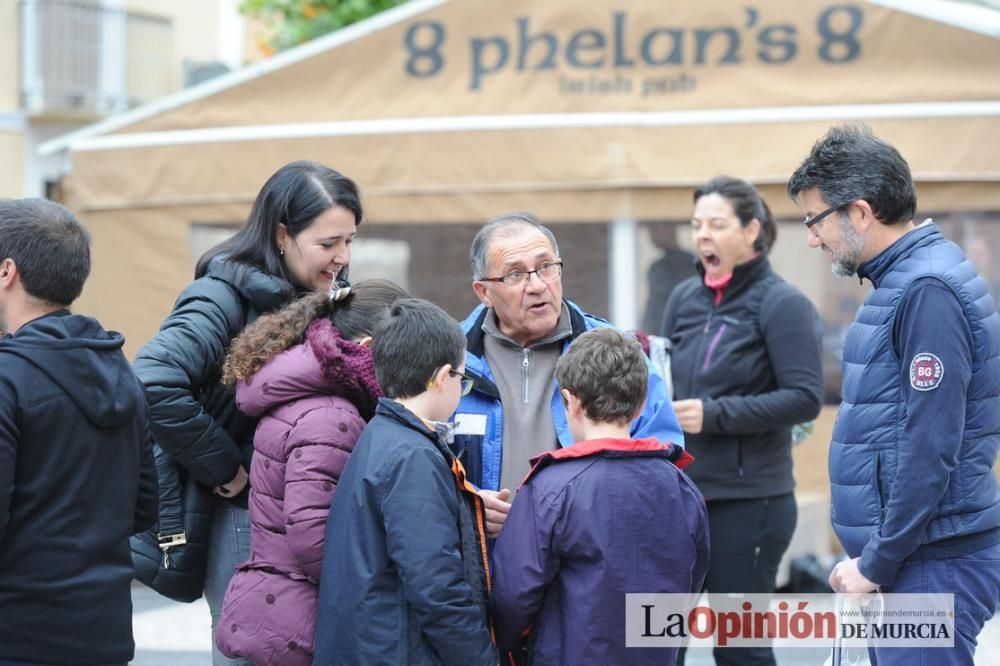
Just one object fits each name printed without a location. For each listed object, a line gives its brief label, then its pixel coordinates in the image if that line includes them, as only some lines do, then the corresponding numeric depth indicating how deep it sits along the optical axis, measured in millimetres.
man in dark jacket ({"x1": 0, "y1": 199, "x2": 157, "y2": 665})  5367
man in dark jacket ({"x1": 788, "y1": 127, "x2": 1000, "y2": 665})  6031
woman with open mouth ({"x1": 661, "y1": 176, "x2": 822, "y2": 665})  8898
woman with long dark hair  6363
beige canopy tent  13844
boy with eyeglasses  5512
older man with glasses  6773
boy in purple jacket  5812
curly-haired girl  5988
